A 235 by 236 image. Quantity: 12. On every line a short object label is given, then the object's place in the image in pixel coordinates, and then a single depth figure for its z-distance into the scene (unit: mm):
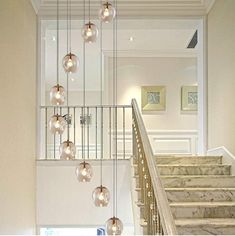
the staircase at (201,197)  4418
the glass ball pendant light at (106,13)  4445
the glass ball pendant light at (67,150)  5082
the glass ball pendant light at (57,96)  4633
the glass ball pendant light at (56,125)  4938
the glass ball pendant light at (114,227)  4793
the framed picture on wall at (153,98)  10930
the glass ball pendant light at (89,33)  4590
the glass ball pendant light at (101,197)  4938
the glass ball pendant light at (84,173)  5180
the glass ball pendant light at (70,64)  4609
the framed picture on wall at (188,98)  10930
